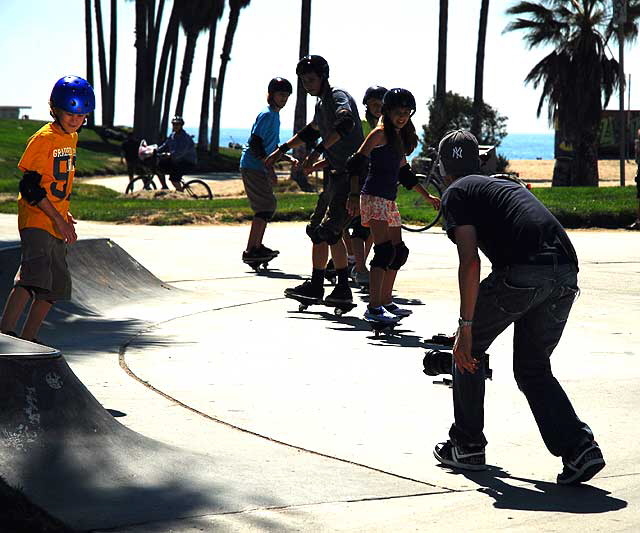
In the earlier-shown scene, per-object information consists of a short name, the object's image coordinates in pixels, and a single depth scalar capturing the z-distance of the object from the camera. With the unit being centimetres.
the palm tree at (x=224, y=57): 5603
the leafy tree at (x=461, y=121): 4022
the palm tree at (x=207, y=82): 6029
